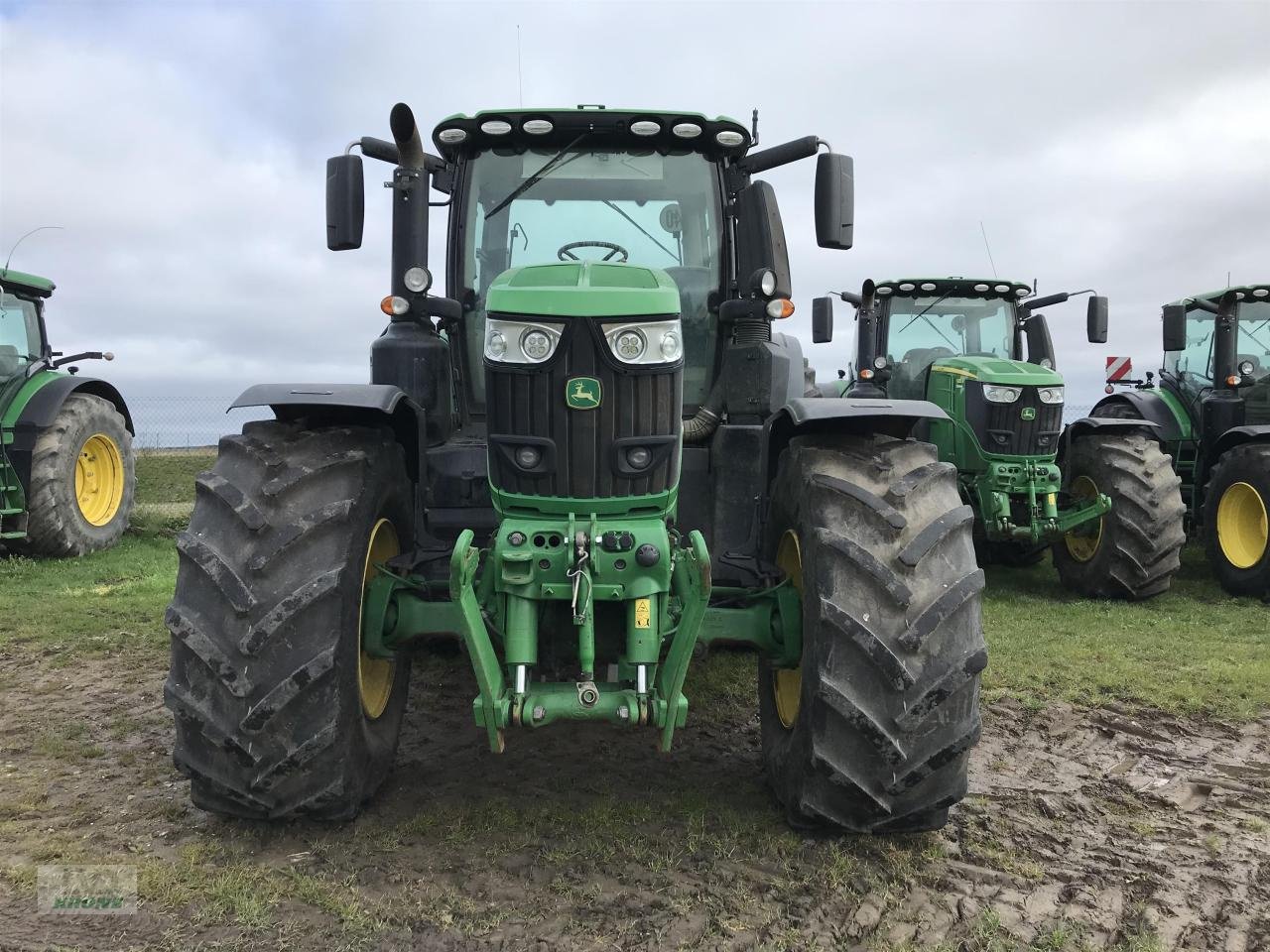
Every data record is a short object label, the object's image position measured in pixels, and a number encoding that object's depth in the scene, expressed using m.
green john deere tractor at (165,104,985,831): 2.98
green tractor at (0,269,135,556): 9.30
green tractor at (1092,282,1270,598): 8.27
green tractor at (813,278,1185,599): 7.89
